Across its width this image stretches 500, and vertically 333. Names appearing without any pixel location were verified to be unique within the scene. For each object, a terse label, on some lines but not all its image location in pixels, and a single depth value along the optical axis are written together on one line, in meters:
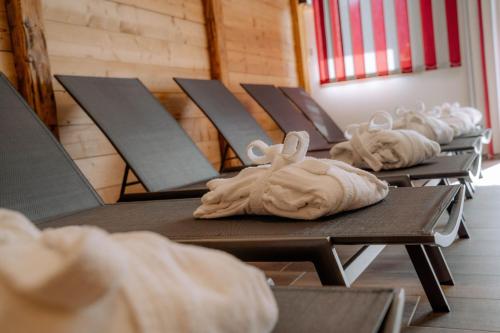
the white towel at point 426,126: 3.13
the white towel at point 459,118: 3.60
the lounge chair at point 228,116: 2.44
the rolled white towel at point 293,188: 1.30
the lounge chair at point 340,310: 0.68
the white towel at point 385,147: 2.21
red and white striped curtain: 5.06
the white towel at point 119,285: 0.45
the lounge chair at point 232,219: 1.13
